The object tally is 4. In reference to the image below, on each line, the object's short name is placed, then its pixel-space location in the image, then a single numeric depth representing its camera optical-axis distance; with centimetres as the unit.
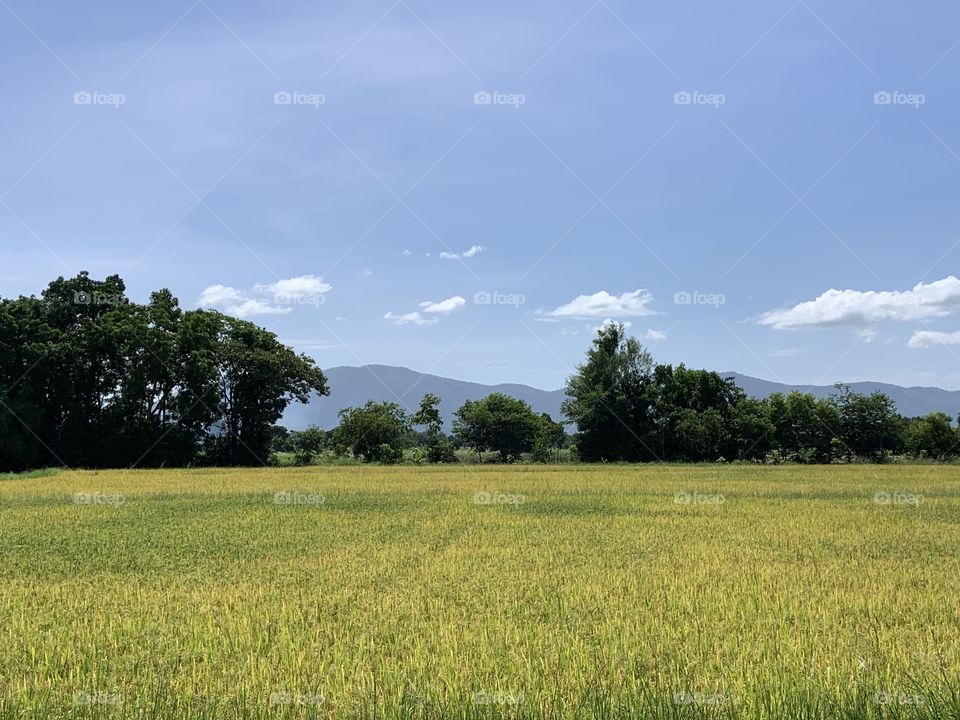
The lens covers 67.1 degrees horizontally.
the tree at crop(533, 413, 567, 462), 9256
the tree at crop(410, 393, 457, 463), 7400
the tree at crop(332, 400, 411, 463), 7550
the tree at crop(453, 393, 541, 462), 8594
